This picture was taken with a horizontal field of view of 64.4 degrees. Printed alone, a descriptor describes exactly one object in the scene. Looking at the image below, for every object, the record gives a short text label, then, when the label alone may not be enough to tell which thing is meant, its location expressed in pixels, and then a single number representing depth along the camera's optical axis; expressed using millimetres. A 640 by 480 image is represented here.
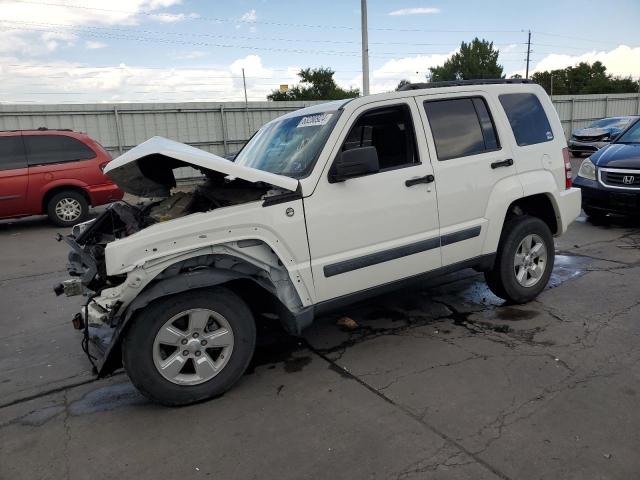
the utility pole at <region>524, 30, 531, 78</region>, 73438
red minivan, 9680
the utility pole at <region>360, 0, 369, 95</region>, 17016
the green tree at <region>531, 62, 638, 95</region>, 79750
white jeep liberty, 3166
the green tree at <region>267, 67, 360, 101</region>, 69688
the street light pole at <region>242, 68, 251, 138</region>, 17891
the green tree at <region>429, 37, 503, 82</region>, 74188
